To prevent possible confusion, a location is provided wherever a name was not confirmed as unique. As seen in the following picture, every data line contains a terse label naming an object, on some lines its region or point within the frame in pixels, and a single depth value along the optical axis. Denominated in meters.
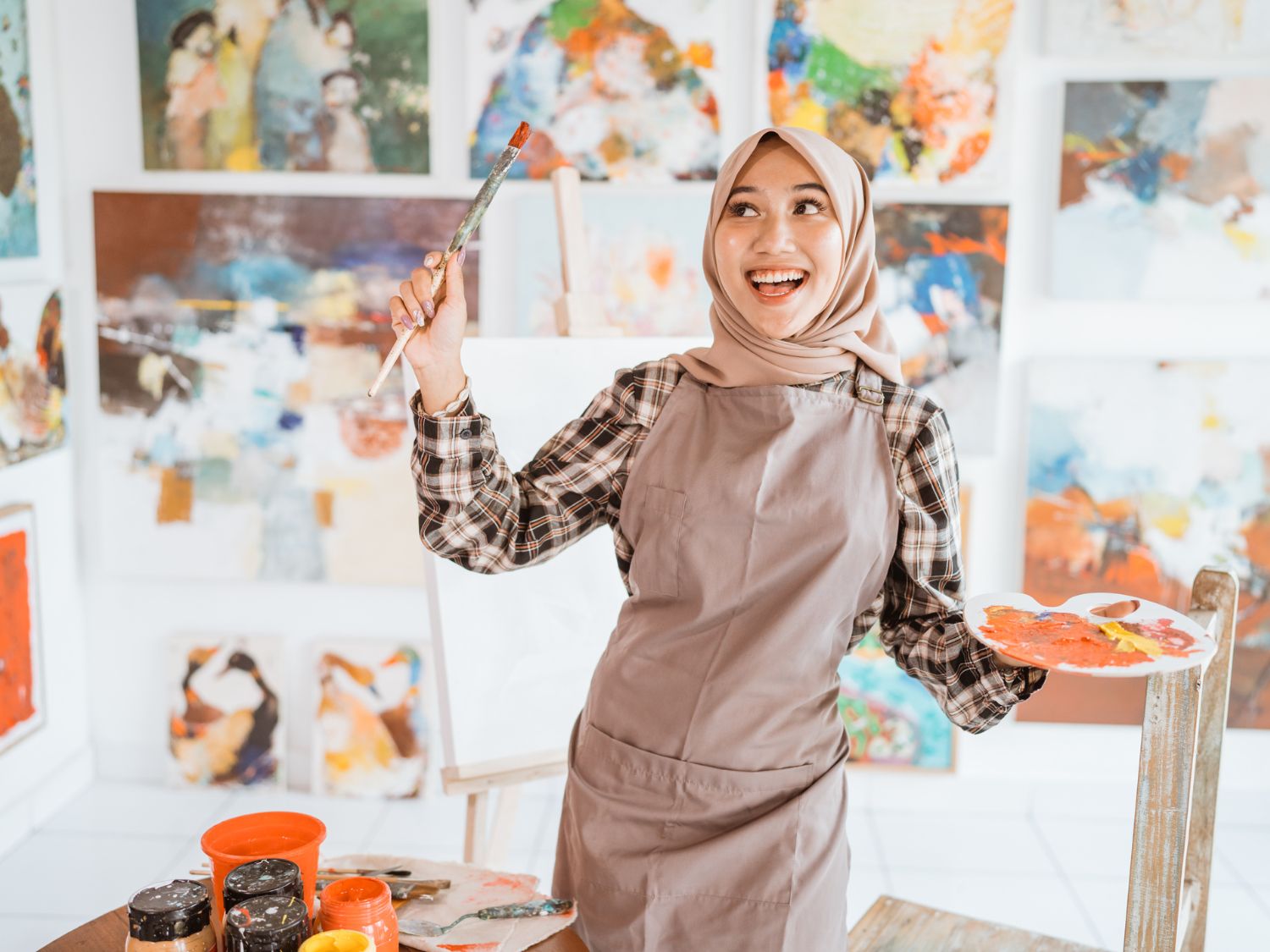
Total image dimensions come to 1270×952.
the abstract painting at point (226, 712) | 3.08
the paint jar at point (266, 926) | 1.03
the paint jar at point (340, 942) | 1.03
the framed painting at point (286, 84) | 2.81
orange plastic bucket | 1.18
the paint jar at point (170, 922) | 1.04
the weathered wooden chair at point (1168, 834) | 1.23
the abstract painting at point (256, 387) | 2.90
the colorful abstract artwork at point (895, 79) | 2.72
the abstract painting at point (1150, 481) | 2.84
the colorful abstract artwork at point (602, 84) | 2.77
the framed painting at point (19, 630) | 2.74
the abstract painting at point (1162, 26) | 2.68
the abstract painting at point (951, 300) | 2.80
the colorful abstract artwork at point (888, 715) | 3.01
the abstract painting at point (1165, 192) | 2.72
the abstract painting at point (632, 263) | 2.83
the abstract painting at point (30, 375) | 2.70
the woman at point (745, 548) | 1.31
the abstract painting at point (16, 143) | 2.67
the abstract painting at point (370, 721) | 3.05
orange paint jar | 1.12
